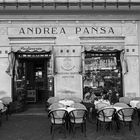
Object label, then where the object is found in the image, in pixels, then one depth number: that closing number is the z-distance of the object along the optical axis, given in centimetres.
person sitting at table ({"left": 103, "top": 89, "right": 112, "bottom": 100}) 720
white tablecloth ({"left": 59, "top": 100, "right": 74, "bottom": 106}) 666
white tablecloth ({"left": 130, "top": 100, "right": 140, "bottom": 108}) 668
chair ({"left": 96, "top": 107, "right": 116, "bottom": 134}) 509
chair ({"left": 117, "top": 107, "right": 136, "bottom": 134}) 507
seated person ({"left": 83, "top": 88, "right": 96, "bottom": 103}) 704
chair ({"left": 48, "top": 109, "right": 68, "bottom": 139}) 494
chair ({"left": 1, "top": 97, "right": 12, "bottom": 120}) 685
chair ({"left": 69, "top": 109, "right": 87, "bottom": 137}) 503
